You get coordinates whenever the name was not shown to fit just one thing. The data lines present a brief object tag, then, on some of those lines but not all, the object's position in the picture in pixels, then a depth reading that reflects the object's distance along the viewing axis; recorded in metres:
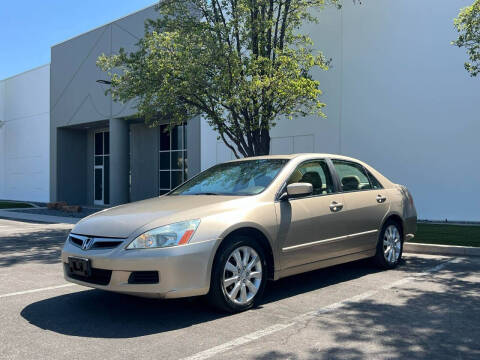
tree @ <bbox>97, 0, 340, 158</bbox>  11.40
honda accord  4.32
